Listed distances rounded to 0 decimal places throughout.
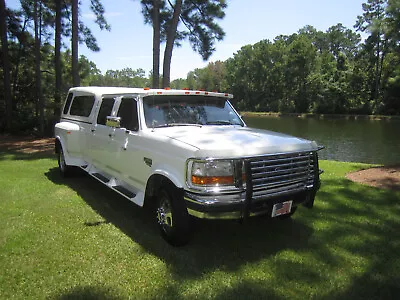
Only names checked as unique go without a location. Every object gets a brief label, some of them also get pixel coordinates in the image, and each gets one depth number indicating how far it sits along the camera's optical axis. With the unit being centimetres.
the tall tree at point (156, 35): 1506
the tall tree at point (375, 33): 5662
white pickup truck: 369
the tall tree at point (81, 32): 1508
